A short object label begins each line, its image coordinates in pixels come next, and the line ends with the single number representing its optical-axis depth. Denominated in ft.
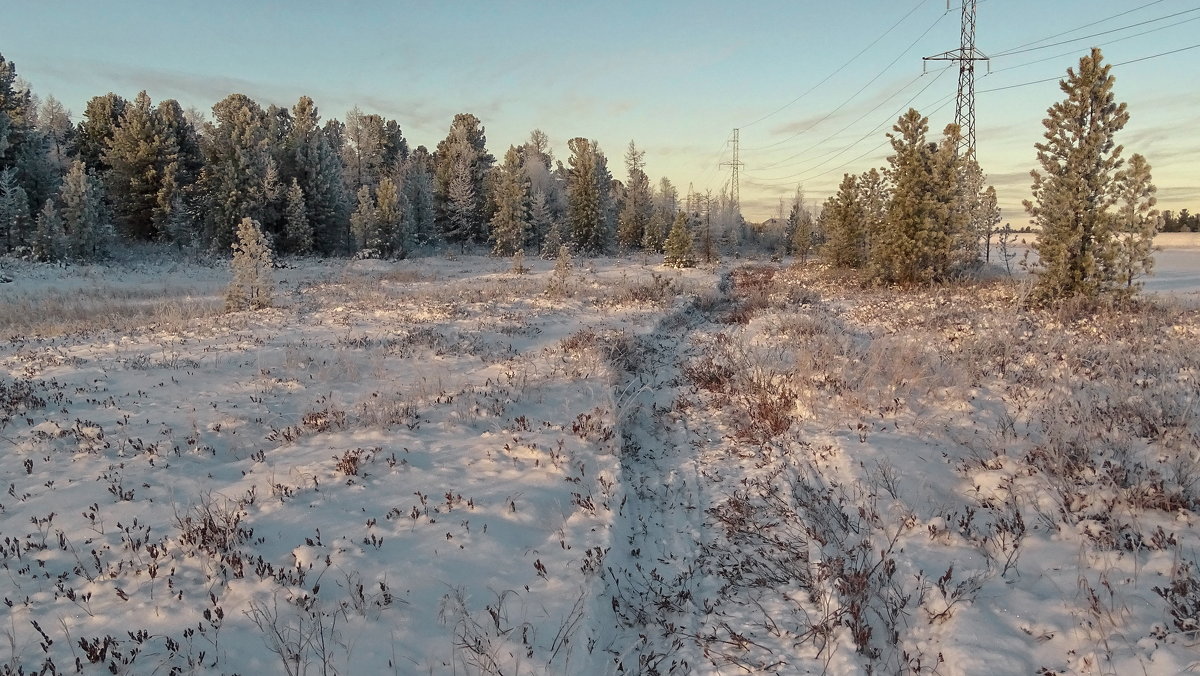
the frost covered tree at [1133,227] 49.78
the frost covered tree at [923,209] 79.87
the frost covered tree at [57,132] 152.11
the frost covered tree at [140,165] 146.82
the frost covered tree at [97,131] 163.53
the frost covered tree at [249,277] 62.08
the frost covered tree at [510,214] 174.51
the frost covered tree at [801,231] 202.49
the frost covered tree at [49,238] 110.63
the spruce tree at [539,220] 201.36
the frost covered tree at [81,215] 115.75
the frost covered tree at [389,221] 157.89
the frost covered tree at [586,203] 206.18
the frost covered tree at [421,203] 190.80
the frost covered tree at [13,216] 115.14
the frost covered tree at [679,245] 139.95
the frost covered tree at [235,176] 147.43
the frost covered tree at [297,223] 152.25
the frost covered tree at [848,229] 118.01
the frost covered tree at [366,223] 154.20
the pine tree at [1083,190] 51.80
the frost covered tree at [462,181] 192.75
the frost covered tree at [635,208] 231.30
